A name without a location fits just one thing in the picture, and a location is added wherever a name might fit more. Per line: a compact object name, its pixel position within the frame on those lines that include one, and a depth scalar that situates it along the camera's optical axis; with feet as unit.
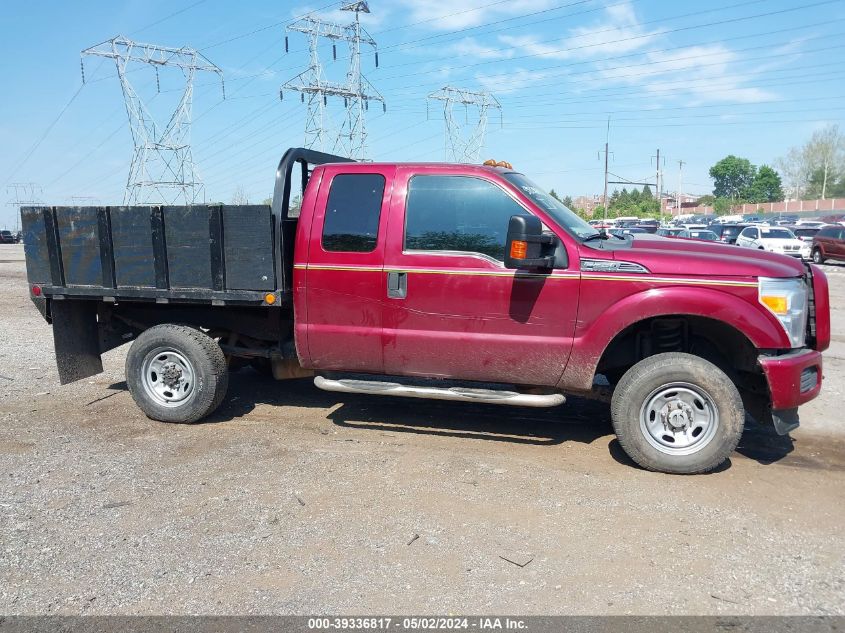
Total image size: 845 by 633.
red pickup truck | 14.53
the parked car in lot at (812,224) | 129.18
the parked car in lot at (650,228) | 89.12
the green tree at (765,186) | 396.04
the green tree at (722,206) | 295.17
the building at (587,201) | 437.58
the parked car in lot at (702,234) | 82.82
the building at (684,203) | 378.81
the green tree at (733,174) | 442.50
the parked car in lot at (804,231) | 117.85
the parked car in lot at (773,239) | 83.66
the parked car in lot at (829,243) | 79.36
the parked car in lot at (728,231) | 94.12
